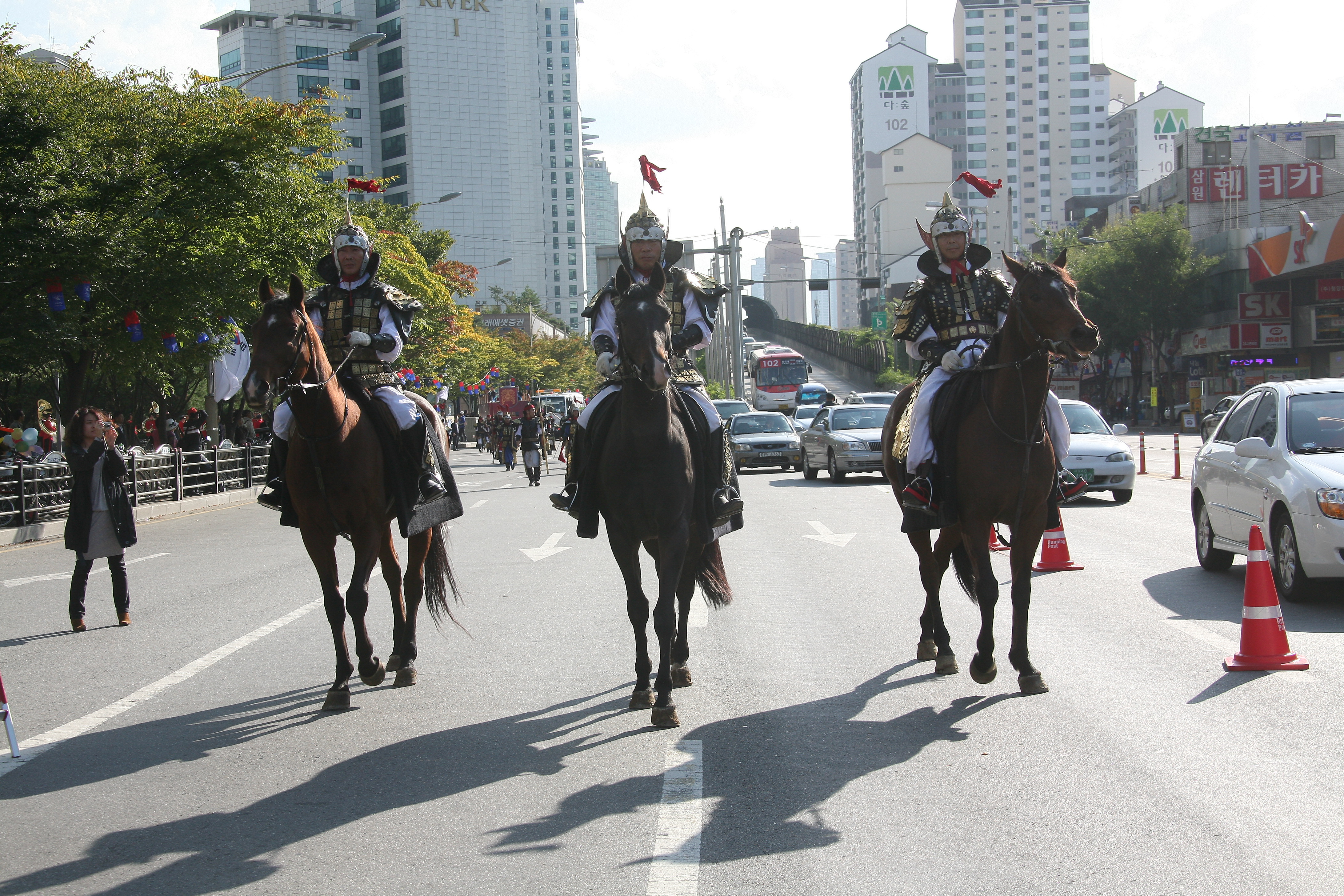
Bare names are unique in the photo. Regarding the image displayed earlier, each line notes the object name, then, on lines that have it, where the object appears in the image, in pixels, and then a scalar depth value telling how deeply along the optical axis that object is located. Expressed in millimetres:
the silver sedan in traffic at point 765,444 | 30469
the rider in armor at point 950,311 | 7441
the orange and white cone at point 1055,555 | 11906
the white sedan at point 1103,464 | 19156
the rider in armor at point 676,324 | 6746
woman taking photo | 10281
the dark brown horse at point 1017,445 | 6559
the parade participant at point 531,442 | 29500
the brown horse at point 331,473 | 6469
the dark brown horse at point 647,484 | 6020
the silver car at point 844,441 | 25062
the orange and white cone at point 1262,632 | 7074
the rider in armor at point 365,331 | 7551
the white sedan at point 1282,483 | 8883
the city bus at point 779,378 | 74000
